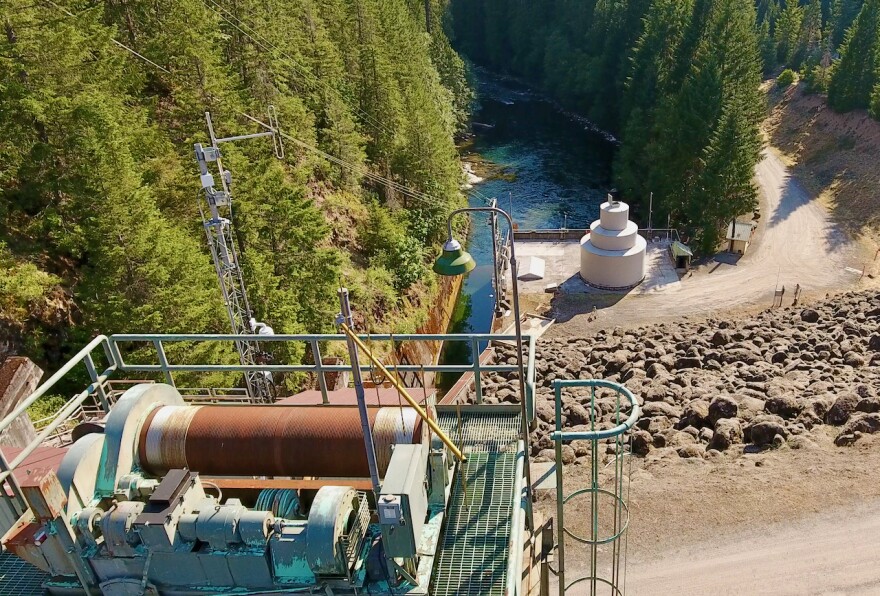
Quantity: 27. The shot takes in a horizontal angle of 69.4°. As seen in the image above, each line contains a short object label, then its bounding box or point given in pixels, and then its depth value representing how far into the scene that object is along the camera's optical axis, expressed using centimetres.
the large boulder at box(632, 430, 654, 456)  1895
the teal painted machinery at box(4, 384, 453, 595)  752
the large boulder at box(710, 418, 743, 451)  1852
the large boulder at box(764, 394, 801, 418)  1956
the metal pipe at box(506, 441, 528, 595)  835
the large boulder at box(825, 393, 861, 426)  1889
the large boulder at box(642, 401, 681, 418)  2108
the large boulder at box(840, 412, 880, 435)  1798
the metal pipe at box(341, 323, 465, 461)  649
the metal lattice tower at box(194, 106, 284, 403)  1870
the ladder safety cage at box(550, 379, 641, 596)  933
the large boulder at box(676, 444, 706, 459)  1820
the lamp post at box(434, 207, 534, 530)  880
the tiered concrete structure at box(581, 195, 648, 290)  3853
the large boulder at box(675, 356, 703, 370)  2662
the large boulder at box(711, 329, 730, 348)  2859
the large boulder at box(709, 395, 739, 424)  1978
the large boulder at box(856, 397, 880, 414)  1884
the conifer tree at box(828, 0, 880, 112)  5681
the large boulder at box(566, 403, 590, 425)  2133
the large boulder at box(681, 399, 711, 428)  2000
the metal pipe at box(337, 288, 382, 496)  638
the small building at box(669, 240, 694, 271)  4072
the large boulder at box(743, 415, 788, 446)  1827
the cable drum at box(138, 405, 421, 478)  918
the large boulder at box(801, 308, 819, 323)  3034
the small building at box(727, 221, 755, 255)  4222
